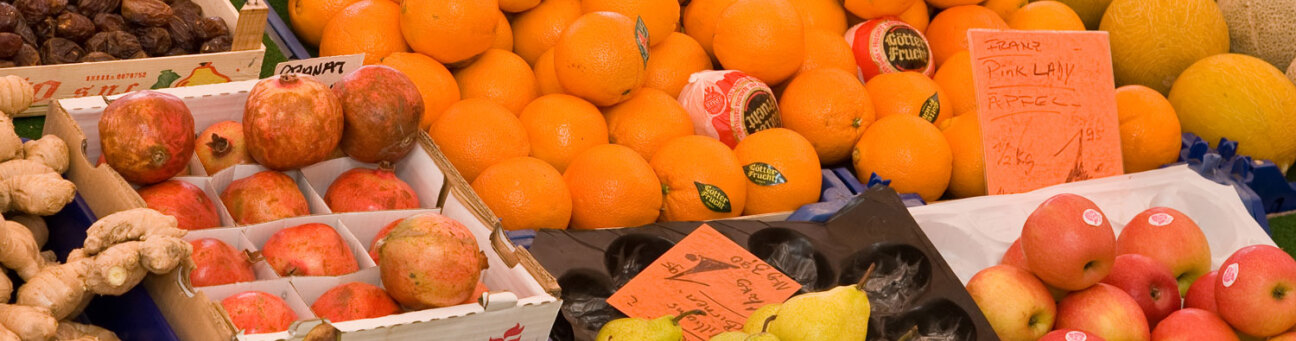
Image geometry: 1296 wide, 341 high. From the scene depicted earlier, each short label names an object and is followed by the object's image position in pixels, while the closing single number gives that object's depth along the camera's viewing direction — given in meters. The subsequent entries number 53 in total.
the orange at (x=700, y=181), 2.26
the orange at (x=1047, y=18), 3.08
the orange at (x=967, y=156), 2.62
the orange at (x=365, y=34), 2.39
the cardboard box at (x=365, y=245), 1.36
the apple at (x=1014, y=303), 2.04
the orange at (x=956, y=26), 3.00
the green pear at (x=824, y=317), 1.59
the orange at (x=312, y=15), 2.57
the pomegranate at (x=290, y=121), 1.67
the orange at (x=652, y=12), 2.55
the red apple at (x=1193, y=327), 2.00
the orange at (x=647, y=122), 2.42
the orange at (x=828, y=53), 2.74
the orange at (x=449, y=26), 2.28
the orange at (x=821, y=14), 2.89
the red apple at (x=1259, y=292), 2.02
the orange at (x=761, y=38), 2.55
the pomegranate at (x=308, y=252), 1.56
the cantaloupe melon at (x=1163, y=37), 3.19
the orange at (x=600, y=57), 2.30
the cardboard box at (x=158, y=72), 2.29
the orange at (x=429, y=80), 2.31
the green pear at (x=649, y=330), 1.59
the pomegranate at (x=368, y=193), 1.78
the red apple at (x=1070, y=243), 1.99
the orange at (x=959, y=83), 2.81
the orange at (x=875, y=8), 2.87
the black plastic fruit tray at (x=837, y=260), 1.98
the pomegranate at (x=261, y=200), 1.69
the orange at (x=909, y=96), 2.68
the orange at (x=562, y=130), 2.32
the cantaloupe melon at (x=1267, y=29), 3.29
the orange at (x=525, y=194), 2.09
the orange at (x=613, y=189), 2.17
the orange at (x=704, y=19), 2.75
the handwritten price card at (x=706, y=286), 1.94
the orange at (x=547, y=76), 2.47
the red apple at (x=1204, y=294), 2.14
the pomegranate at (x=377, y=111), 1.77
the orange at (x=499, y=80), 2.42
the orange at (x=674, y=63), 2.64
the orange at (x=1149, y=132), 2.86
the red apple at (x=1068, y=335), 1.92
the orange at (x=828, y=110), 2.58
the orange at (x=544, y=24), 2.58
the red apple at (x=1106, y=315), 2.02
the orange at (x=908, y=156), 2.50
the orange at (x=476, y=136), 2.21
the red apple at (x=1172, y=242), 2.29
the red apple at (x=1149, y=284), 2.15
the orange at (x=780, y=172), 2.35
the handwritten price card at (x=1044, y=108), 2.63
